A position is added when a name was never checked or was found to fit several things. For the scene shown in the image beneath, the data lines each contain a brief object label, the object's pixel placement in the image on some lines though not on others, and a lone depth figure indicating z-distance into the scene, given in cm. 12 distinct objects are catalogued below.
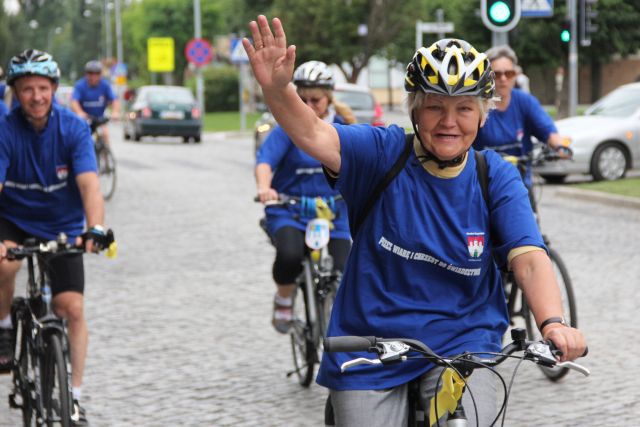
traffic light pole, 2453
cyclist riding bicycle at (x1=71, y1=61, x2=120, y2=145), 1822
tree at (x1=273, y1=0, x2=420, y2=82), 5594
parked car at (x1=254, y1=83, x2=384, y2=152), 2348
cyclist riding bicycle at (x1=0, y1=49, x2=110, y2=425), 561
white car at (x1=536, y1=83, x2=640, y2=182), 1891
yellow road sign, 5700
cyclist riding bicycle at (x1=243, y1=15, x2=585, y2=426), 341
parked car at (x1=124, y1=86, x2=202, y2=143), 3419
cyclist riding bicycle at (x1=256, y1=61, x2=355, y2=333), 660
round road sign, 3838
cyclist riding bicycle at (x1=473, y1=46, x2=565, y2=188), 766
